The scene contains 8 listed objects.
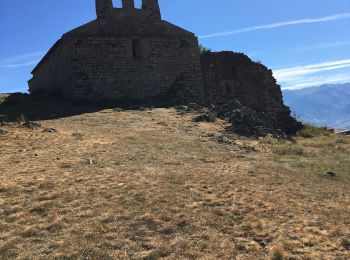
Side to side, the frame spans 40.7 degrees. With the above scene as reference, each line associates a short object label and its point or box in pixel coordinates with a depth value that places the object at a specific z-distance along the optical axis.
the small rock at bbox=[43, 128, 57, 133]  19.41
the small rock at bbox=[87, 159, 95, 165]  14.60
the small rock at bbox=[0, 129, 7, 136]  18.30
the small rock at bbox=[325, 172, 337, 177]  15.24
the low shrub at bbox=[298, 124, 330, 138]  28.30
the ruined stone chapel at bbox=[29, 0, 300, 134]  28.45
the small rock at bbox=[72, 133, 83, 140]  18.63
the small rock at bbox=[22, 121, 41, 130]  19.99
